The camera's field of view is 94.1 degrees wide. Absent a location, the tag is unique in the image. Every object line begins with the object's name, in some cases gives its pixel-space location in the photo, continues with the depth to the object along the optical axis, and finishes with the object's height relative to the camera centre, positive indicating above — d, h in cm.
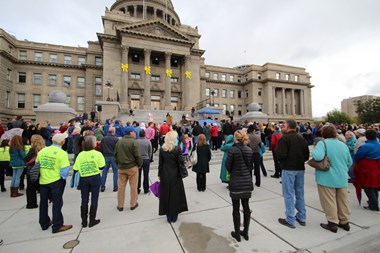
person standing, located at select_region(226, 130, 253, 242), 344 -92
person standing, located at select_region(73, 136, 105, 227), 400 -101
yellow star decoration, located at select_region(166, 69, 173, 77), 3381 +1118
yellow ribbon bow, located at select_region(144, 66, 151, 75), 3284 +1133
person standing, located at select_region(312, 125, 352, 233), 378 -111
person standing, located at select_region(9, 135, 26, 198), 593 -101
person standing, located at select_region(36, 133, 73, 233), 379 -108
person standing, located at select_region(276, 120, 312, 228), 395 -92
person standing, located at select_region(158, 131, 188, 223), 411 -123
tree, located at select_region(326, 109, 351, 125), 6269 +471
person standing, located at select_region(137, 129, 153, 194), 606 -84
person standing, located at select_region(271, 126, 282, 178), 791 -68
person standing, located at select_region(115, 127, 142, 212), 486 -94
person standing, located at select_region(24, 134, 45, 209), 456 -85
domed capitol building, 3253 +1244
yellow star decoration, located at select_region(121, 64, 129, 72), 3183 +1146
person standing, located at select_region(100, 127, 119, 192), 642 -74
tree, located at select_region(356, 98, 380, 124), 4922 +557
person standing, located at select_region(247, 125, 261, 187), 683 -61
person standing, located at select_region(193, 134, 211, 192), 630 -116
